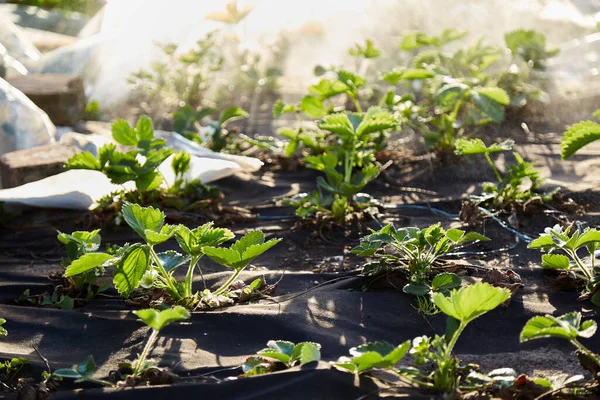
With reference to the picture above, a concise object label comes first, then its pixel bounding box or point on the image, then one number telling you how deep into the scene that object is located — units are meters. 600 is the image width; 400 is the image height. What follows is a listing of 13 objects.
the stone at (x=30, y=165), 3.60
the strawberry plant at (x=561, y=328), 1.67
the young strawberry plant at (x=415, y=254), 2.21
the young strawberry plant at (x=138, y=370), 1.79
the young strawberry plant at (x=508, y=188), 2.86
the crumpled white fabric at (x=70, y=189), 3.29
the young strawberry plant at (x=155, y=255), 2.11
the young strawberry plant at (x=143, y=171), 2.92
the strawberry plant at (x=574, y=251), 2.09
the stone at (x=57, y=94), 4.76
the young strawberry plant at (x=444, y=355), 1.70
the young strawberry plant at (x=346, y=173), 2.96
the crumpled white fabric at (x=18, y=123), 4.03
